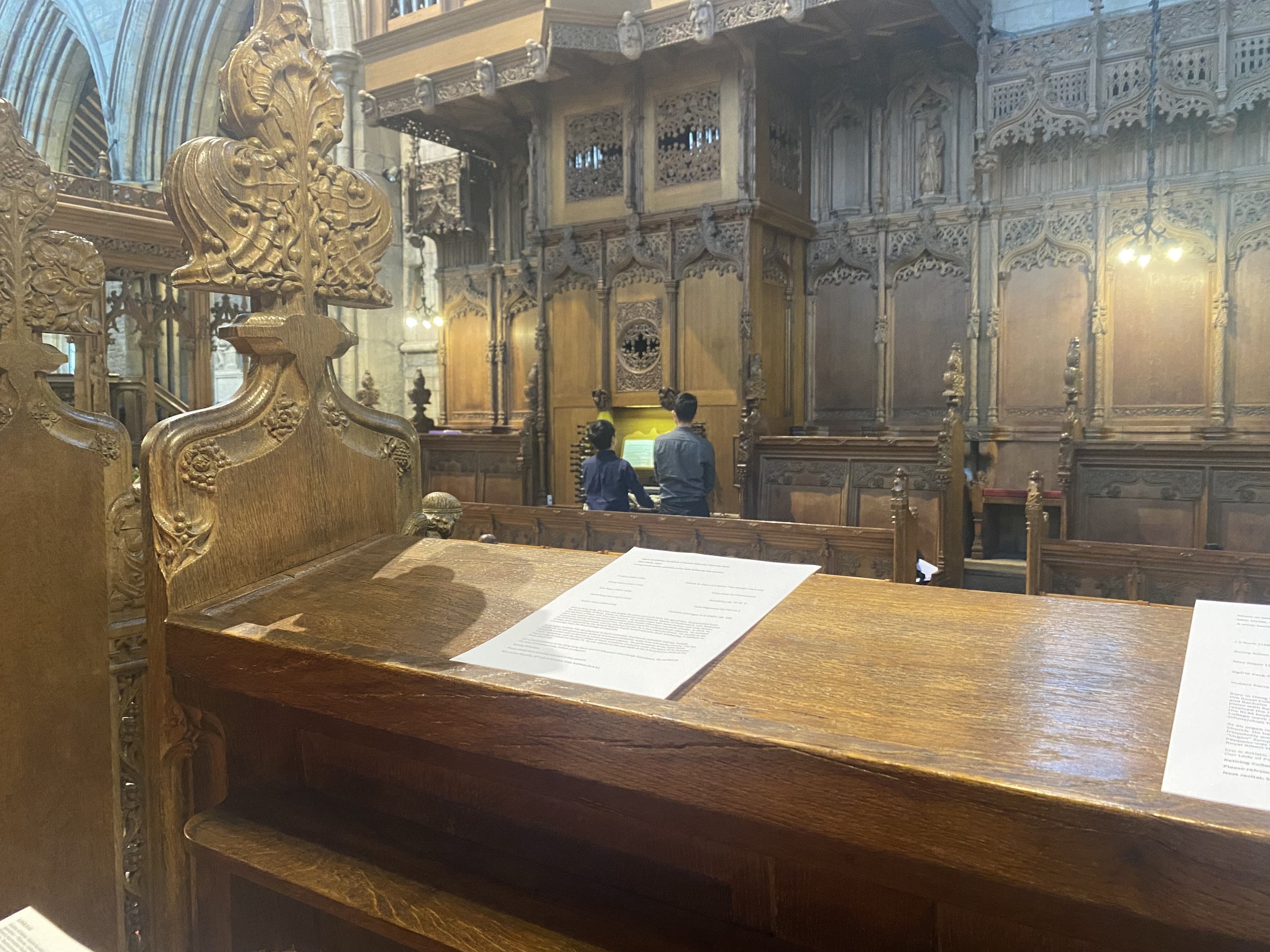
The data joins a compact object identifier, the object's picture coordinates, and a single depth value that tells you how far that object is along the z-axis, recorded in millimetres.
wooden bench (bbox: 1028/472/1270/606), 3748
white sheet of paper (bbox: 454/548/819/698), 1229
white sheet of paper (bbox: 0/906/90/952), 952
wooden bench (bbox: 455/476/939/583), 4531
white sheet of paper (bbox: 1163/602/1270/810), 830
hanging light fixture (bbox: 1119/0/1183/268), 6871
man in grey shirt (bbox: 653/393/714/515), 5707
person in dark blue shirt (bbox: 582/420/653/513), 5875
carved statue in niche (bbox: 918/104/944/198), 8781
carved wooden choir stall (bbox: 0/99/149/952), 2121
